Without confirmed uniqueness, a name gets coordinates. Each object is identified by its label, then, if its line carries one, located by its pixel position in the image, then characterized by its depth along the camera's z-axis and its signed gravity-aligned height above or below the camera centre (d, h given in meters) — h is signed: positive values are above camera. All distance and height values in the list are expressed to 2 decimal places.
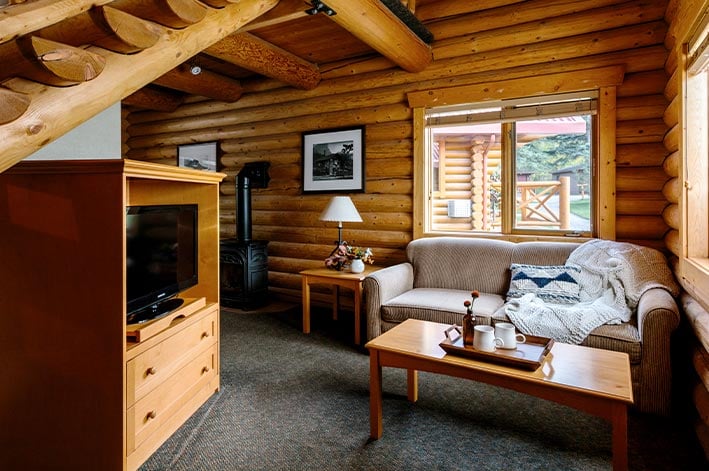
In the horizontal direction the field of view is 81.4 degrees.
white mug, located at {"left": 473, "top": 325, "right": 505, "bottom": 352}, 2.00 -0.53
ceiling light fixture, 2.76 +1.54
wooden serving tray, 1.87 -0.57
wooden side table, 3.55 -0.43
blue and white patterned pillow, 2.96 -0.37
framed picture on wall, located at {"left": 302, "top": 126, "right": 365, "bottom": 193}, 4.45 +0.82
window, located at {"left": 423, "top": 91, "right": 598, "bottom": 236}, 3.53 +0.63
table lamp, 3.91 +0.21
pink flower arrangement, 3.88 -0.21
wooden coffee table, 1.63 -0.63
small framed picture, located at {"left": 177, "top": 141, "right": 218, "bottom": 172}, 5.57 +1.09
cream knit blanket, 2.54 -0.42
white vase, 3.80 -0.30
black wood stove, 4.64 -0.31
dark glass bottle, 2.08 -0.49
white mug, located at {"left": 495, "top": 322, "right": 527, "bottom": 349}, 2.03 -0.51
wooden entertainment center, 1.74 -0.38
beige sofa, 2.30 -0.49
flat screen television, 1.98 -0.12
